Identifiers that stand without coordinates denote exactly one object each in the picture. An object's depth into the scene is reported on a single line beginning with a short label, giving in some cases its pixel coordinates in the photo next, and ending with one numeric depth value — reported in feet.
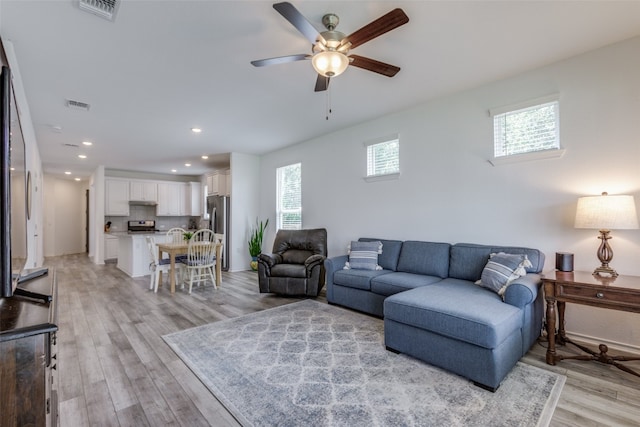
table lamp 7.60
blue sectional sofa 6.85
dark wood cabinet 2.94
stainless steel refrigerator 21.39
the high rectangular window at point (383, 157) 13.88
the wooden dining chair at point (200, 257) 15.72
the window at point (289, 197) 19.40
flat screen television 4.00
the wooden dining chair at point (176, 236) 20.42
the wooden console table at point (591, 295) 6.86
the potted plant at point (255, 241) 21.17
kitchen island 19.74
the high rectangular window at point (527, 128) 9.71
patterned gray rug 5.90
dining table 15.65
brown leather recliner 14.10
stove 28.12
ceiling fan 5.90
